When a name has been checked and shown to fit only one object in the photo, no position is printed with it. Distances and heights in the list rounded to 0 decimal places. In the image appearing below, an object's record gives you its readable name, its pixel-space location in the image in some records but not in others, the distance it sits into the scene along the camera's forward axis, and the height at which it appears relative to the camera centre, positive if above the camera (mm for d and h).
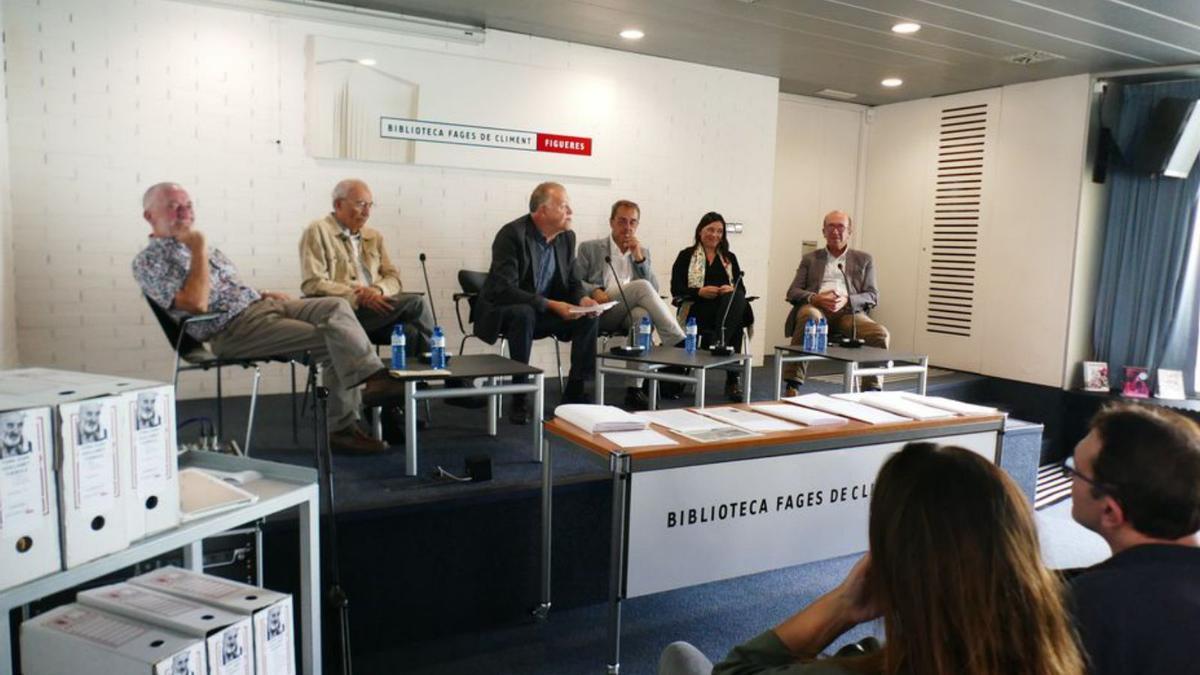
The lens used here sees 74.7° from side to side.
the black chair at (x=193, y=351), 2996 -458
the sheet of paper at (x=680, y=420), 2426 -533
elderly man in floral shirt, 2979 -310
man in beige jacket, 3654 -154
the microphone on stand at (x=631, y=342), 3770 -475
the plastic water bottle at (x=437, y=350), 3080 -414
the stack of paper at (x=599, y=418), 2299 -501
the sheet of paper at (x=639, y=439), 2172 -530
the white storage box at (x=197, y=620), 1223 -611
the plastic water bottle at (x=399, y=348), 3108 -425
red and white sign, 4711 +688
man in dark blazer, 3896 -257
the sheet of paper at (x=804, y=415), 2570 -530
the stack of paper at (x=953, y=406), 2869 -537
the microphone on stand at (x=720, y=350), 3902 -478
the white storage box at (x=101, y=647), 1149 -615
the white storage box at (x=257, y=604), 1313 -622
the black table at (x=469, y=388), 2893 -532
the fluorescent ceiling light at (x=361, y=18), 4270 +1278
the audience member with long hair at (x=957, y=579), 885 -363
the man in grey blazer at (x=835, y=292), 4828 -221
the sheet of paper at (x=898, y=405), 2752 -531
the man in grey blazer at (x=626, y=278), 4426 -167
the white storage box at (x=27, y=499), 1046 -364
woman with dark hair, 4785 -194
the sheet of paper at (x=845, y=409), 2660 -531
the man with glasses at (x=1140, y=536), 1048 -409
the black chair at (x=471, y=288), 4444 -245
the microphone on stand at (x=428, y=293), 4538 -298
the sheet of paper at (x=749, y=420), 2471 -536
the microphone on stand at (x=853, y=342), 4340 -459
